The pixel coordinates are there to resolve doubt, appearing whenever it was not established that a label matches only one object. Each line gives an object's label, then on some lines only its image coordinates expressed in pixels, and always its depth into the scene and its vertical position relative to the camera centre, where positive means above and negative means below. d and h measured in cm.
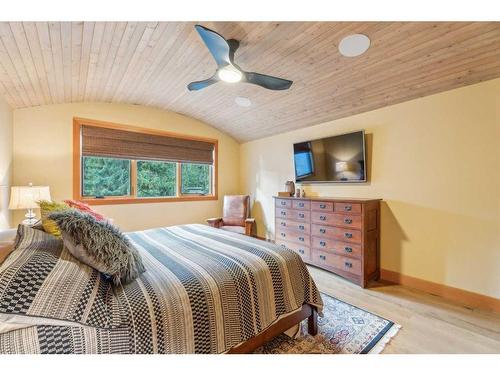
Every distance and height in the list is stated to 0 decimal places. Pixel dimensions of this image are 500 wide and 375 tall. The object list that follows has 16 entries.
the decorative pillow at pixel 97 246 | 115 -30
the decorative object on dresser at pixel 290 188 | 373 -2
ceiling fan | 172 +105
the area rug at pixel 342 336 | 161 -116
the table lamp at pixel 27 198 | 252 -9
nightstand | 124 -33
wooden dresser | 261 -62
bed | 85 -54
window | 344 +42
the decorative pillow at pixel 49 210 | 147 -17
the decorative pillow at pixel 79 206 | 232 -17
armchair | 403 -52
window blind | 345 +73
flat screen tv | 297 +40
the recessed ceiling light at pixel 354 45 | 196 +127
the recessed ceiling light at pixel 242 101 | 330 +129
